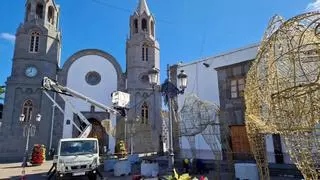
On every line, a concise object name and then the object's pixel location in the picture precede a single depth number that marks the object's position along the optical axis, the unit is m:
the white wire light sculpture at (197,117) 10.53
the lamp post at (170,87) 10.00
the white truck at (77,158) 11.06
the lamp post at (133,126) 19.45
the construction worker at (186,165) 12.29
